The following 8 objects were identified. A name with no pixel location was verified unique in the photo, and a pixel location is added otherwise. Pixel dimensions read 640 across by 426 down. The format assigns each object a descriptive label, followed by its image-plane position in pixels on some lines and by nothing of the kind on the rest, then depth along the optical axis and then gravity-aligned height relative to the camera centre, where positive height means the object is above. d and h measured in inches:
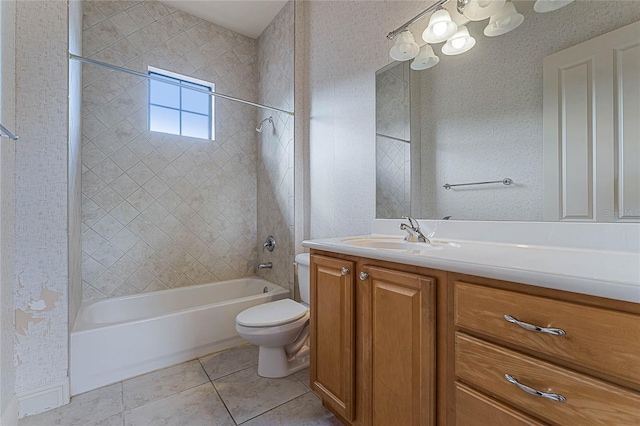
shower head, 106.4 +37.4
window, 98.3 +40.3
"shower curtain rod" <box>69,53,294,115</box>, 60.9 +36.9
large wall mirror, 34.7 +14.7
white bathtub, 61.5 -30.7
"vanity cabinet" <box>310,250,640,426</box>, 20.7 -13.6
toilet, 63.0 -27.5
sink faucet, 51.8 -3.6
